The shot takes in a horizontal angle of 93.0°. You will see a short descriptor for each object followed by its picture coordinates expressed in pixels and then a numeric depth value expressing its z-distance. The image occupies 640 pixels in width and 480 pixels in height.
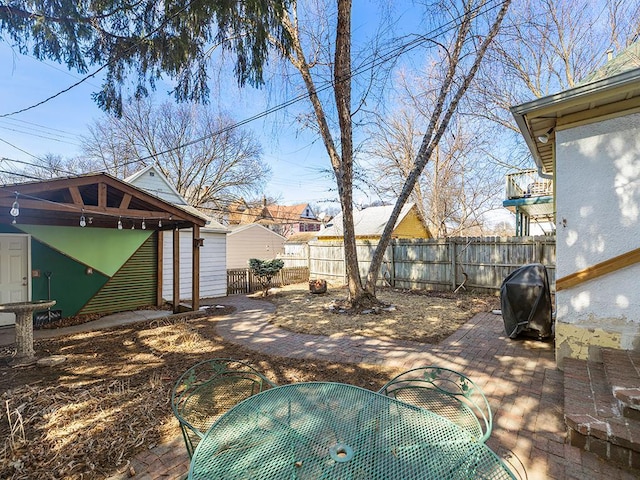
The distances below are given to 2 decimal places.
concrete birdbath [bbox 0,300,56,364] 4.40
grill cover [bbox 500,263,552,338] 4.70
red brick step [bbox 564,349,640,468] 2.13
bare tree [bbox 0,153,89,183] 16.78
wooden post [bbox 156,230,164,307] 8.56
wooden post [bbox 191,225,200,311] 7.37
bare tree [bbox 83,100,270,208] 20.36
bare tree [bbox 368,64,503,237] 15.48
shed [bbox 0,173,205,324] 5.56
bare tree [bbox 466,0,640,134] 9.59
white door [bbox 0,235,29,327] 6.29
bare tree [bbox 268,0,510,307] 6.73
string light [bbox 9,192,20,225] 4.44
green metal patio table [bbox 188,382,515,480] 1.36
